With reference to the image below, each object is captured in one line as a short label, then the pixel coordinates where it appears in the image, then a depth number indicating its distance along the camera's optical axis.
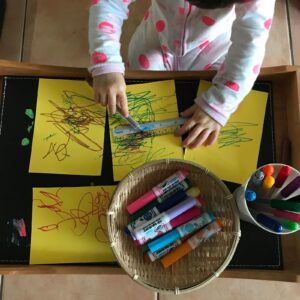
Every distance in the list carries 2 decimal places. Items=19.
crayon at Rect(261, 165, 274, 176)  0.47
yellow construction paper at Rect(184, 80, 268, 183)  0.54
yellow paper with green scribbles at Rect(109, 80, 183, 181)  0.54
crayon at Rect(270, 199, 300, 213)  0.45
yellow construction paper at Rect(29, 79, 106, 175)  0.54
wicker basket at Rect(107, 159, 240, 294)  0.47
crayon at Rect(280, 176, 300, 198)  0.47
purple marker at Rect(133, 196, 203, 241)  0.49
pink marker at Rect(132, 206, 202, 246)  0.49
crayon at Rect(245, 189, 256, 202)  0.46
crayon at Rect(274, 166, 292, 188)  0.46
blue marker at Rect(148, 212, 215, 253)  0.50
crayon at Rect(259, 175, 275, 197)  0.46
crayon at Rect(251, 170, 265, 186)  0.47
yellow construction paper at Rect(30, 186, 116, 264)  0.51
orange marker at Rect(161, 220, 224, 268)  0.50
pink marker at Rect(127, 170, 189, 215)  0.51
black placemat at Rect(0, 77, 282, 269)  0.51
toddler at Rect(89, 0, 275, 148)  0.53
